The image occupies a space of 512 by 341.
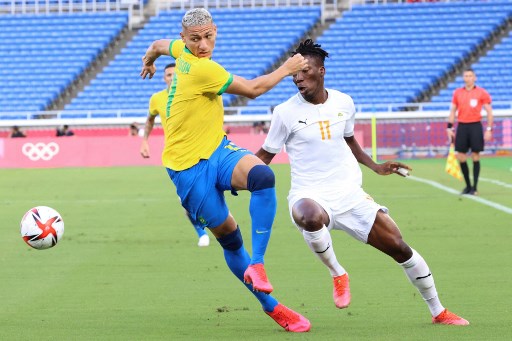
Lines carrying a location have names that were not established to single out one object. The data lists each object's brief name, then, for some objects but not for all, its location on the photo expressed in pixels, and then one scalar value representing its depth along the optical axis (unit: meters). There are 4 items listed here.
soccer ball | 16.83
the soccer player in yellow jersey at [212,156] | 13.55
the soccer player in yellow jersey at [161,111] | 24.09
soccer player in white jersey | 13.98
